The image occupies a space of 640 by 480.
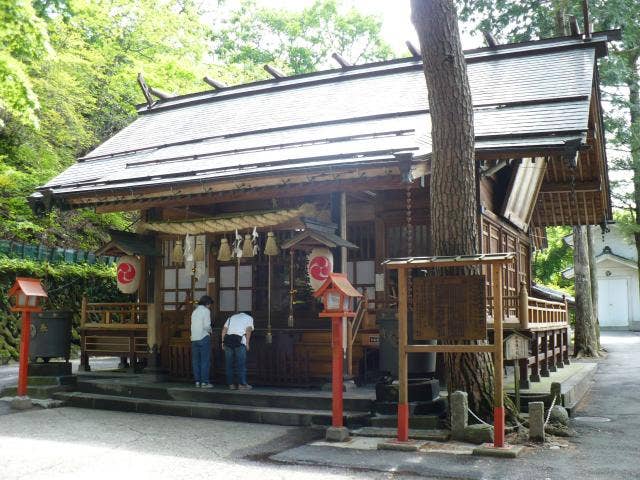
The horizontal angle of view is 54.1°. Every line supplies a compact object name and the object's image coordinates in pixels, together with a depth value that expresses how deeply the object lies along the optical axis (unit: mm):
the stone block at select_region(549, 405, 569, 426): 8398
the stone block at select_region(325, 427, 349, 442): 7785
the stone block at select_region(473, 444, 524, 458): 6778
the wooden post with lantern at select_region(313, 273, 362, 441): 7977
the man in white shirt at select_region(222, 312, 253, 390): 10469
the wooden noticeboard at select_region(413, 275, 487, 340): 7395
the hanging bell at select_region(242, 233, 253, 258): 11170
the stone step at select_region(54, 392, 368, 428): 9000
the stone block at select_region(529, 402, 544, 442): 7473
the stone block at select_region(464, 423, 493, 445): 7414
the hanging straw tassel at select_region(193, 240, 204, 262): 11897
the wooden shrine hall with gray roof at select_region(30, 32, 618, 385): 10203
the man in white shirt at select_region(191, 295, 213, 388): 10906
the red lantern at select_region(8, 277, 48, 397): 10805
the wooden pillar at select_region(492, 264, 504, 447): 7031
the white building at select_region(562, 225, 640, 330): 39312
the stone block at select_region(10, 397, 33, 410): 10484
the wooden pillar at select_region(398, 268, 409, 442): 7488
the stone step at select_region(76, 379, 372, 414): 9438
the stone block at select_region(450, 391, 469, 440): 7531
